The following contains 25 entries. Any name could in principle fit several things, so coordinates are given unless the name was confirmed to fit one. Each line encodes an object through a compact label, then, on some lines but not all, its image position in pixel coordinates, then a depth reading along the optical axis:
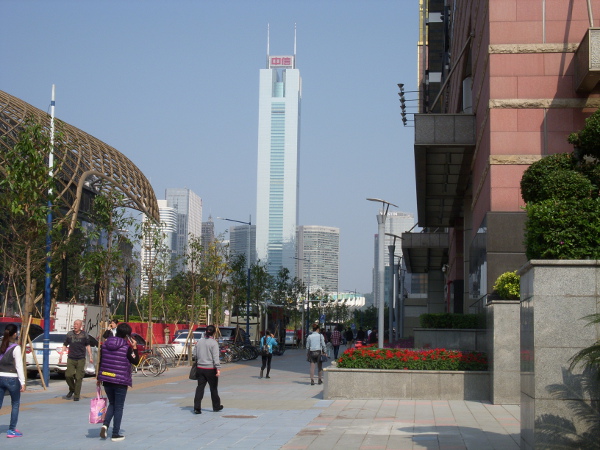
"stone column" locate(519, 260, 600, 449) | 8.73
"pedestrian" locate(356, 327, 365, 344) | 42.31
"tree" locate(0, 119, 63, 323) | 19.59
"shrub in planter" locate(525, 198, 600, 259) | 9.84
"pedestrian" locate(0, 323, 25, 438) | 11.81
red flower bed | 18.02
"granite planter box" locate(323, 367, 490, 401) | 17.72
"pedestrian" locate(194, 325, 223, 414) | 15.52
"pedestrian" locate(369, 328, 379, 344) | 45.57
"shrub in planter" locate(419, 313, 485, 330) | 23.77
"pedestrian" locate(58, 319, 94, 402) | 18.09
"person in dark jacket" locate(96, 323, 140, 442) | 11.72
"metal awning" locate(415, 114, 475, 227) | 25.09
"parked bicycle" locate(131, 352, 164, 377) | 27.32
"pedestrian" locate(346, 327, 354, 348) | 44.84
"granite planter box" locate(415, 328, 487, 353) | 23.47
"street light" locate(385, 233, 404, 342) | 42.11
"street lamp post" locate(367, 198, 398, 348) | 23.81
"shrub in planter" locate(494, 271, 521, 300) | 17.34
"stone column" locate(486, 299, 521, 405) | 16.34
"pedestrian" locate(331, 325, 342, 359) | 34.65
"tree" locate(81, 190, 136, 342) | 25.95
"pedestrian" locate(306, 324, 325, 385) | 23.58
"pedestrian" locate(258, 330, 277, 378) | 26.00
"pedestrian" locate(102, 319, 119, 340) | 21.48
